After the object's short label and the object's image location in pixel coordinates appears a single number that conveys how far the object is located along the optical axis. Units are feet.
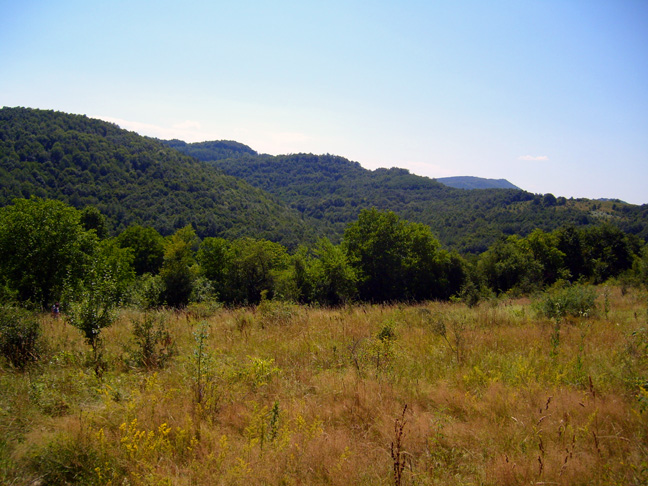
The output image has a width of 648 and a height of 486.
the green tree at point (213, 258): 113.91
